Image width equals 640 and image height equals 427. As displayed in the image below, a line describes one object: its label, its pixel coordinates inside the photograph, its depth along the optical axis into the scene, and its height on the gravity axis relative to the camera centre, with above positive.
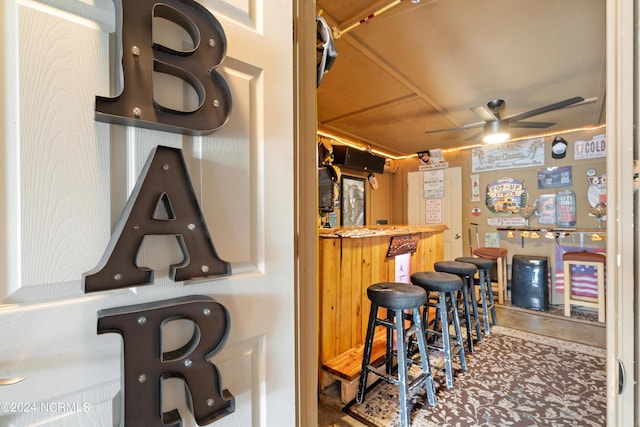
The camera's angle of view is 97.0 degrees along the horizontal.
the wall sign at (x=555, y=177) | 4.24 +0.51
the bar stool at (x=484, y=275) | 3.15 -0.74
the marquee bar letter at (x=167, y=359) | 0.58 -0.33
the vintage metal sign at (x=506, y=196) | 4.60 +0.24
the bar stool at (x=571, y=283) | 3.54 -0.90
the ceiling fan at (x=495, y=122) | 3.09 +1.01
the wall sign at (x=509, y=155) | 4.51 +0.93
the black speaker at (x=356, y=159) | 4.59 +0.90
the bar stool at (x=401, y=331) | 1.76 -0.81
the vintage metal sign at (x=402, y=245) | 2.80 -0.35
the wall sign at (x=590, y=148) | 4.02 +0.90
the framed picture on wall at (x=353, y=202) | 4.80 +0.18
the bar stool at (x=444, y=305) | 2.15 -0.76
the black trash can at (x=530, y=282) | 3.94 -1.02
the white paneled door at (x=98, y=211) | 0.51 +0.01
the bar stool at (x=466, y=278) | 2.67 -0.67
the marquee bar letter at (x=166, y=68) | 0.58 +0.34
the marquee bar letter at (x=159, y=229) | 0.57 -0.03
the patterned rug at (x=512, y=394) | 1.84 -1.36
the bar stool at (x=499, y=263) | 4.30 -0.82
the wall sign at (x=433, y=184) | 5.40 +0.54
